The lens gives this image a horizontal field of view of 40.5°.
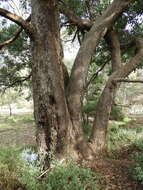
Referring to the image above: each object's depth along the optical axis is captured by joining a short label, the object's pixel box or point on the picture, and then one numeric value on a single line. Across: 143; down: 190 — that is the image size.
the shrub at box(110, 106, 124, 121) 10.62
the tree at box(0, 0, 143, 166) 3.07
